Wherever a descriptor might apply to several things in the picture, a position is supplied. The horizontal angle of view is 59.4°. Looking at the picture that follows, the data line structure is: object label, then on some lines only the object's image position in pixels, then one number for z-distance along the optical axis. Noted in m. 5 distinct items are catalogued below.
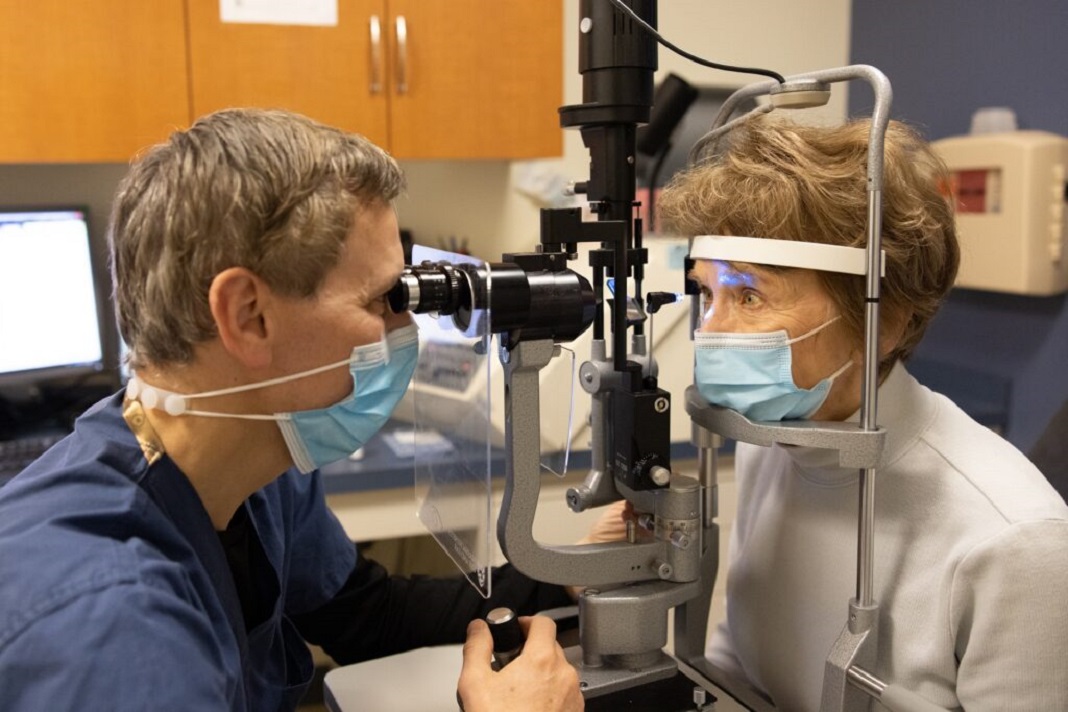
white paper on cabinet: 2.12
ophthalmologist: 0.81
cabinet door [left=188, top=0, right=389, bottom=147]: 2.12
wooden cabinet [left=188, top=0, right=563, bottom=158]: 2.15
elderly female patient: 0.95
